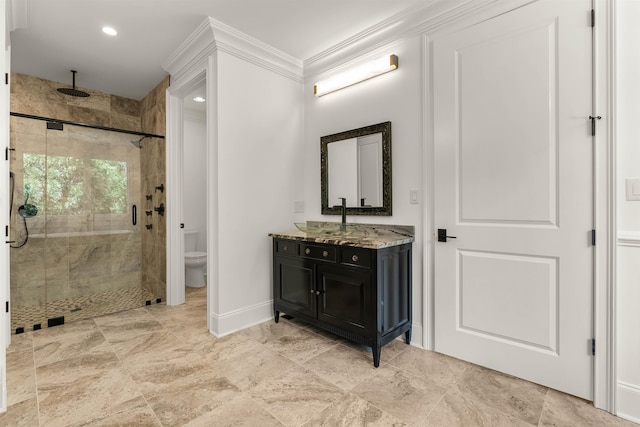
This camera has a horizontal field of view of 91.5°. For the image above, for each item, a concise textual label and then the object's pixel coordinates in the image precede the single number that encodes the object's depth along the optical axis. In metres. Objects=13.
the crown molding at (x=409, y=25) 2.06
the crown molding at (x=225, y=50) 2.59
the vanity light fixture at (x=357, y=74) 2.50
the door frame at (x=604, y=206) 1.62
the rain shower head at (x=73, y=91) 3.38
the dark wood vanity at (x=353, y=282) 2.15
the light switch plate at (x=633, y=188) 1.57
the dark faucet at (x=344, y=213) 2.82
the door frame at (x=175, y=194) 3.44
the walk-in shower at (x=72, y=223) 2.86
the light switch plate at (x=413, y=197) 2.40
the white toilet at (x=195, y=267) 4.12
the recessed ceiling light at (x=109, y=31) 2.59
